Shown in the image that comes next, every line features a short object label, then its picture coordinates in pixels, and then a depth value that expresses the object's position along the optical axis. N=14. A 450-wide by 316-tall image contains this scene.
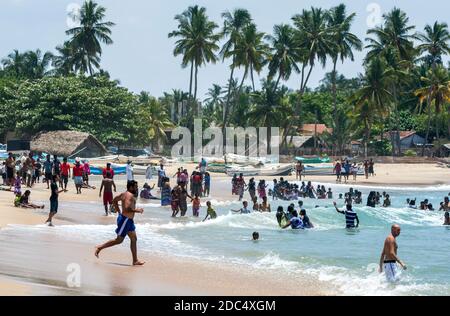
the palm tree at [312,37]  71.31
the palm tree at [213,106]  91.03
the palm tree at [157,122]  85.38
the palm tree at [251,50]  71.50
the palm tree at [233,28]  72.62
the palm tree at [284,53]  73.12
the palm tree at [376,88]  66.81
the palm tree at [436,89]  67.31
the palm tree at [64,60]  76.65
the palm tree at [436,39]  71.06
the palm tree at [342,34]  73.25
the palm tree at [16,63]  89.25
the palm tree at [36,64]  87.06
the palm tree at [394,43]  71.62
